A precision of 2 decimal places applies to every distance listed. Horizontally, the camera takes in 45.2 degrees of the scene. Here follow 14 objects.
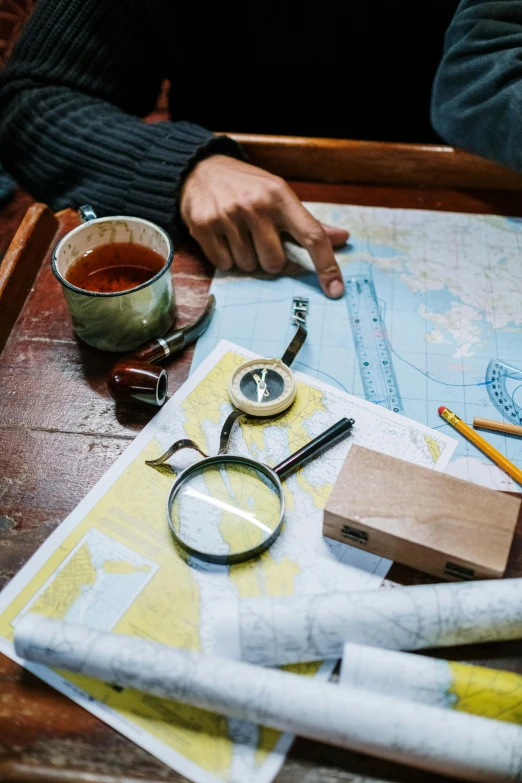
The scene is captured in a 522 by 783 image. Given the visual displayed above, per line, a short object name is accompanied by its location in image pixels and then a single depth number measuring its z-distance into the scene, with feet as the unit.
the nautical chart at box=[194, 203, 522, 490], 2.97
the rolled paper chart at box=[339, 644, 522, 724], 2.04
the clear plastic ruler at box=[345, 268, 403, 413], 2.99
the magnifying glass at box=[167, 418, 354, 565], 2.44
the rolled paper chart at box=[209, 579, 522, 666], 2.12
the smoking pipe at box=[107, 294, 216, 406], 2.83
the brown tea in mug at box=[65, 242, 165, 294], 3.12
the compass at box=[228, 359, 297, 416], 2.85
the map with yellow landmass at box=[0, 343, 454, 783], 2.08
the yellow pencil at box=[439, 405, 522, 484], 2.67
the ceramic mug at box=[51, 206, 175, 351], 2.89
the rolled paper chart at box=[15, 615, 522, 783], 1.88
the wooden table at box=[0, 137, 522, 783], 2.03
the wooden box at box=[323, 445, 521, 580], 2.26
